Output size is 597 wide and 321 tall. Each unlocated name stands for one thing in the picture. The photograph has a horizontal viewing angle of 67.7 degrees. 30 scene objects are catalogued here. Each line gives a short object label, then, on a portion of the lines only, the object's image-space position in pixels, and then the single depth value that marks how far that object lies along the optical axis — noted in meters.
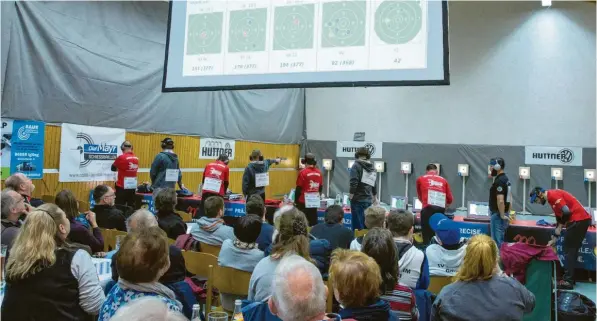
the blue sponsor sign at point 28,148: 6.21
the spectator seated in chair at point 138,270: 1.77
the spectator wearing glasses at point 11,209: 3.14
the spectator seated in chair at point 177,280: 2.30
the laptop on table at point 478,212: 6.39
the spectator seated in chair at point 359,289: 1.77
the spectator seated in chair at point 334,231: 3.85
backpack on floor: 3.89
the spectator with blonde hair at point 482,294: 2.23
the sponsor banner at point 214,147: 9.82
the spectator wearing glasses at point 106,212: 4.26
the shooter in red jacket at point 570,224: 5.36
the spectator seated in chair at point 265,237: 3.60
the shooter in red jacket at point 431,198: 6.26
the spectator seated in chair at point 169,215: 3.82
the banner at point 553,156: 10.66
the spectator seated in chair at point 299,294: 1.52
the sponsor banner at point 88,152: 6.98
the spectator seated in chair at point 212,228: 3.74
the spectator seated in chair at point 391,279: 2.26
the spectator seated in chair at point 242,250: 2.93
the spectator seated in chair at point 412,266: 2.67
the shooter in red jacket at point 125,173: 6.86
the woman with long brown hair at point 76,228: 3.26
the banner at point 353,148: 12.47
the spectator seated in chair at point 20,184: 4.18
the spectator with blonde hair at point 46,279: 2.03
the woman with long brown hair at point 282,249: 2.43
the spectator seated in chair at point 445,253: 3.36
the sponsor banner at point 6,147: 6.06
